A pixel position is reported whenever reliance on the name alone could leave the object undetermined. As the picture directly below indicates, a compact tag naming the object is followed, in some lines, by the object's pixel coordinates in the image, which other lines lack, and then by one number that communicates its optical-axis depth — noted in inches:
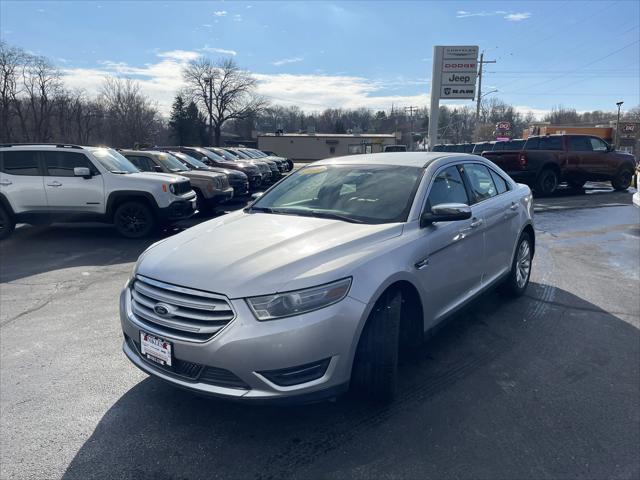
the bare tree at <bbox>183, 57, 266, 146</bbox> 2837.1
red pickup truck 583.8
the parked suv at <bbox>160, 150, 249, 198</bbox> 558.6
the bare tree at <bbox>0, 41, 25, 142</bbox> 1959.9
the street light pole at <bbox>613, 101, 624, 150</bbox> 2463.1
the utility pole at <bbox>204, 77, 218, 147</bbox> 2807.6
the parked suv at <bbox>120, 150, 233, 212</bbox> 458.9
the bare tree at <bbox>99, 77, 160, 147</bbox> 2356.1
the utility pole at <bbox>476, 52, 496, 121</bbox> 1878.4
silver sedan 97.1
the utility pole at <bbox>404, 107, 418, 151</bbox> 4163.4
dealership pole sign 800.3
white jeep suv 348.8
